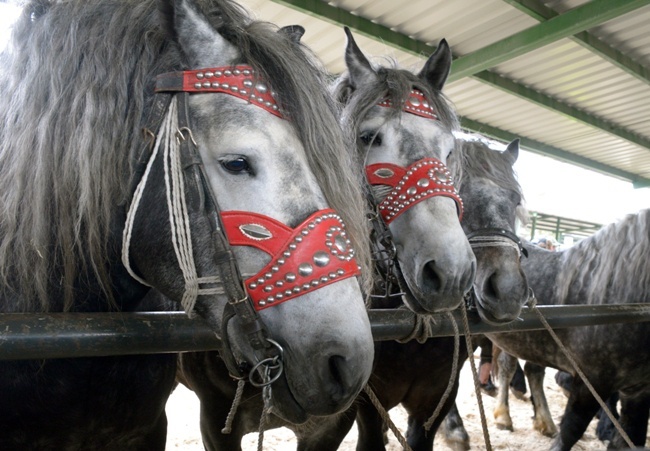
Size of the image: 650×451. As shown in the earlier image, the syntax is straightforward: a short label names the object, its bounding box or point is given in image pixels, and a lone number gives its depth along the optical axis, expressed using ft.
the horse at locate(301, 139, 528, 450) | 8.13
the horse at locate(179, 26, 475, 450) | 6.28
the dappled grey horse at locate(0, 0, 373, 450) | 3.57
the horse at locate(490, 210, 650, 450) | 11.12
